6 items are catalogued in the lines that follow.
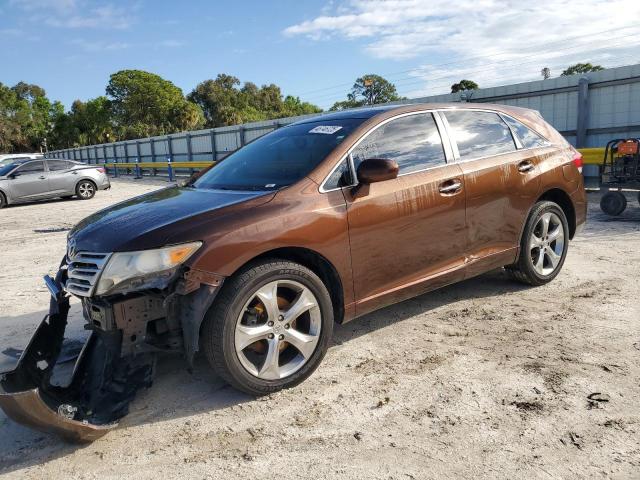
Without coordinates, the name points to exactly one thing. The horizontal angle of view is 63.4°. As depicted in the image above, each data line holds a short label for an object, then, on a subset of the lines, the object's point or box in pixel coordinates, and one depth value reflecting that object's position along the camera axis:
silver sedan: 15.12
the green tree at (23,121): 76.94
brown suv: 2.83
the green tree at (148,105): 63.75
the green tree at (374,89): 99.84
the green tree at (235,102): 69.19
